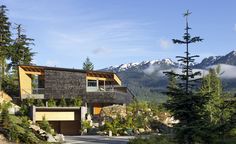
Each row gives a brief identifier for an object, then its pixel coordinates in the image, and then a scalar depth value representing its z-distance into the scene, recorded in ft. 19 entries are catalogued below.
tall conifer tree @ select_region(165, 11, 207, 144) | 74.08
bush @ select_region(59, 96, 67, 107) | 173.54
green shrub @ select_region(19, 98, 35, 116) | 165.63
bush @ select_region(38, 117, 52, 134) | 125.66
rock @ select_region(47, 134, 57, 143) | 111.45
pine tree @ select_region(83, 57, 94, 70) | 297.53
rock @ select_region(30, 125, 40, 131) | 115.78
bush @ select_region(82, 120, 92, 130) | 165.37
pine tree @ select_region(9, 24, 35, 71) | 230.05
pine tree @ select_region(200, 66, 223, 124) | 148.58
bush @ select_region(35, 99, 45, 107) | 173.08
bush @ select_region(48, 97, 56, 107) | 171.53
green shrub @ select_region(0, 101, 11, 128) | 106.63
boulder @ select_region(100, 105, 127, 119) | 170.79
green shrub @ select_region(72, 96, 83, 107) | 175.42
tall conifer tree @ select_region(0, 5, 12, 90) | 215.10
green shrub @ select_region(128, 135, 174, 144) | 102.58
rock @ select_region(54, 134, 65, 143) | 118.46
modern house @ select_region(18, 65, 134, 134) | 183.62
